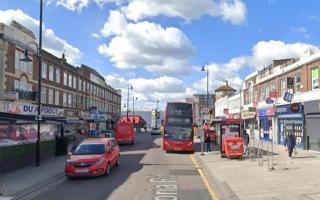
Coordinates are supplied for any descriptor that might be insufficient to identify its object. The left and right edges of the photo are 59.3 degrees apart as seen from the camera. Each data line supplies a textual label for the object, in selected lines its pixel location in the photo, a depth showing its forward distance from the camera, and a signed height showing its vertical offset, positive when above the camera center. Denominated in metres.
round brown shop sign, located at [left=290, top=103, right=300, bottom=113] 17.38 +0.52
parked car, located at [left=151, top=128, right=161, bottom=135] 51.49 -3.10
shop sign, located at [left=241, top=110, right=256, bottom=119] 32.14 +0.12
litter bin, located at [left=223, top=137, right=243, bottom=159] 16.55 -1.92
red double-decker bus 21.01 -0.89
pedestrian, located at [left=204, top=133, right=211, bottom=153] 20.52 -1.88
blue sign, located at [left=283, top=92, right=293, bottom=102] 19.19 +1.35
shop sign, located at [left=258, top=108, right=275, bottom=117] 27.13 +0.39
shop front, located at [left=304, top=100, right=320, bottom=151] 19.58 -0.52
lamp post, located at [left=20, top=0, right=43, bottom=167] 14.30 -0.12
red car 11.24 -1.83
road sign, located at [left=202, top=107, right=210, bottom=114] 21.63 +0.41
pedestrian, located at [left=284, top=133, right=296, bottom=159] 16.67 -1.62
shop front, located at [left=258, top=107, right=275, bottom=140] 27.61 -0.38
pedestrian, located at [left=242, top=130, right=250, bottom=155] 18.50 -1.70
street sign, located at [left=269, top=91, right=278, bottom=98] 21.34 +1.61
